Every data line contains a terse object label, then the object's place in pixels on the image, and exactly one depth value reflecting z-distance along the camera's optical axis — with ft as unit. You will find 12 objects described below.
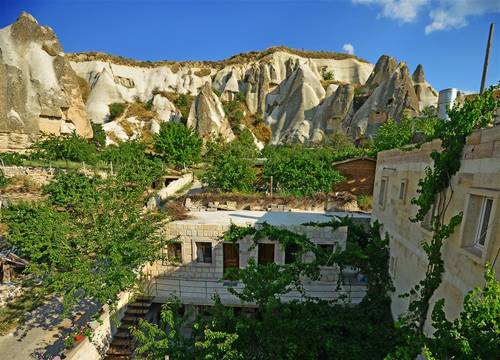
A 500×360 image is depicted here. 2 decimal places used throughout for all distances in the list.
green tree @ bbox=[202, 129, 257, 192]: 66.28
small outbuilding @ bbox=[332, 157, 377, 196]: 70.38
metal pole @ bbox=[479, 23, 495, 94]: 25.12
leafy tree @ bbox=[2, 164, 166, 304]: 27.53
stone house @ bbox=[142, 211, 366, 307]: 37.83
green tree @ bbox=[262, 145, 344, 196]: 65.16
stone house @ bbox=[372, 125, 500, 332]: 14.75
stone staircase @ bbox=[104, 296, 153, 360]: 29.63
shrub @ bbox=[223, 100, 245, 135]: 178.80
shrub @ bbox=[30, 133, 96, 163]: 92.02
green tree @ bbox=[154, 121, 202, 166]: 105.29
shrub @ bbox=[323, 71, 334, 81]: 212.43
